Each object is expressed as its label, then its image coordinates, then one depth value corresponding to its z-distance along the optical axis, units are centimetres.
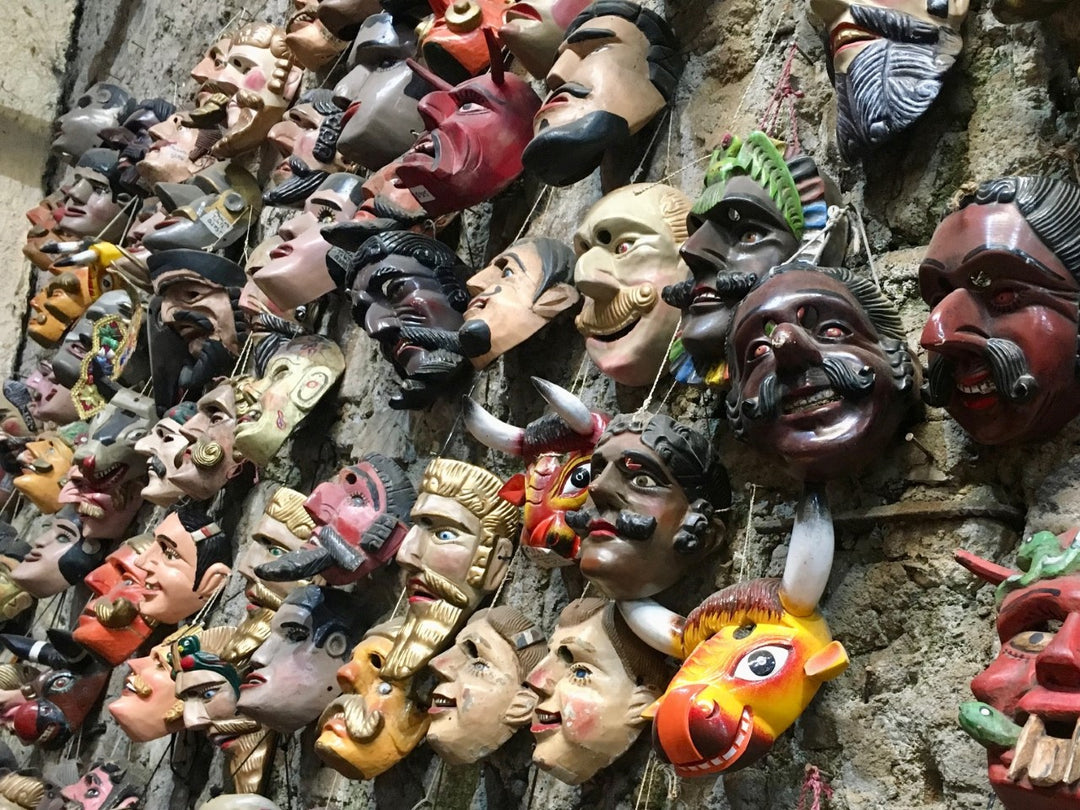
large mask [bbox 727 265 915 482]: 124
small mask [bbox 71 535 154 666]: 262
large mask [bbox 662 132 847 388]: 143
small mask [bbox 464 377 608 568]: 162
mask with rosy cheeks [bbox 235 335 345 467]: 229
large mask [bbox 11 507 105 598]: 312
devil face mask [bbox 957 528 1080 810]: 92
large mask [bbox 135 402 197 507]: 260
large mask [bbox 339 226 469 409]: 198
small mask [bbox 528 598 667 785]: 147
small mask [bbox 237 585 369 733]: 200
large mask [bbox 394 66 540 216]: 198
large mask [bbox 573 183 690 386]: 163
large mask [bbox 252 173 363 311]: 239
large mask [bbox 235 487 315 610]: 218
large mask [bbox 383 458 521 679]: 183
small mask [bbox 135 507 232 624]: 254
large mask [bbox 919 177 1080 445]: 113
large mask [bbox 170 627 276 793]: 219
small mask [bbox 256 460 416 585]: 200
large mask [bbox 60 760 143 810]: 258
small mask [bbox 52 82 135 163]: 400
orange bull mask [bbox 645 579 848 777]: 120
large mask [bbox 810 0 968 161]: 136
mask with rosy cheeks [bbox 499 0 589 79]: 197
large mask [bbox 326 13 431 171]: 227
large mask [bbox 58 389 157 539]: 294
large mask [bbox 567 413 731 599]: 144
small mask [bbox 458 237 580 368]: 185
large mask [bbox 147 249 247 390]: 281
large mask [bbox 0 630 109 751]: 297
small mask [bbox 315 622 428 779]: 182
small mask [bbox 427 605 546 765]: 166
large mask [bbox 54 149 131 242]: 381
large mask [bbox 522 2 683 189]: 176
